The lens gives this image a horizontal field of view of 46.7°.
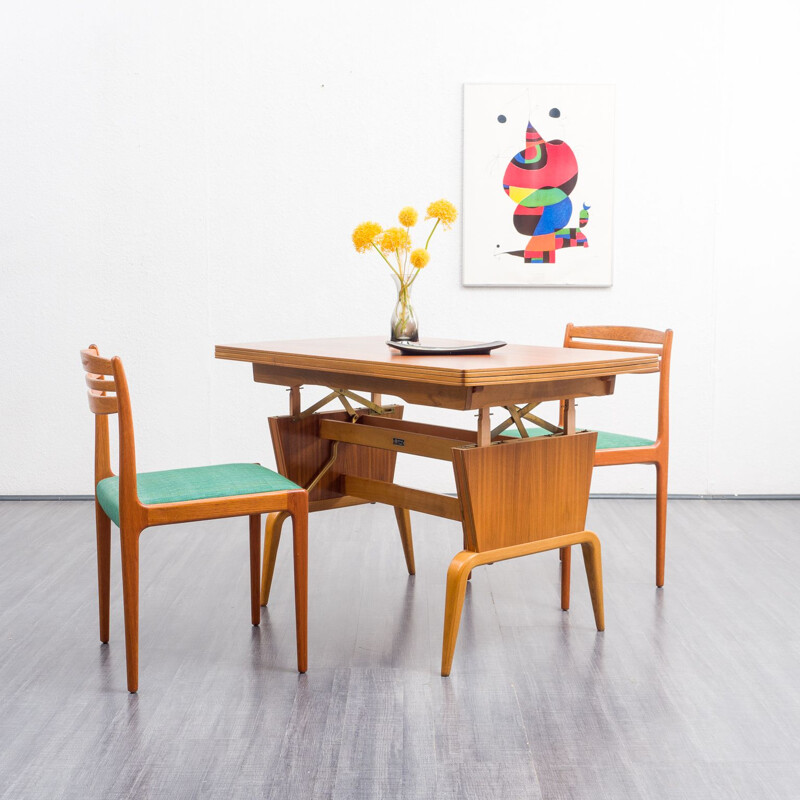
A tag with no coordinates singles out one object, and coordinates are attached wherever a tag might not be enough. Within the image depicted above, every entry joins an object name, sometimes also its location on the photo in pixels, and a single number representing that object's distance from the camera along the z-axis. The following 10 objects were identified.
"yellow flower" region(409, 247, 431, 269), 2.50
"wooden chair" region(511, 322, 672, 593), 2.73
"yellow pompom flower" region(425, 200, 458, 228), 2.47
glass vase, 2.58
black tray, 2.29
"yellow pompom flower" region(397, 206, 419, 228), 2.50
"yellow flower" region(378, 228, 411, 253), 2.53
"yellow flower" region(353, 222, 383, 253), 2.52
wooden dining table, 2.08
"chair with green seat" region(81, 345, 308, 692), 2.00
